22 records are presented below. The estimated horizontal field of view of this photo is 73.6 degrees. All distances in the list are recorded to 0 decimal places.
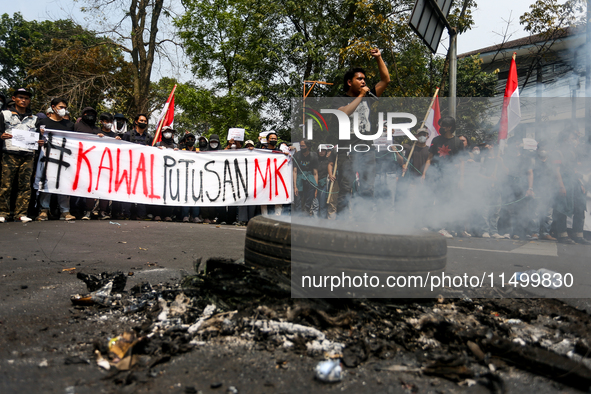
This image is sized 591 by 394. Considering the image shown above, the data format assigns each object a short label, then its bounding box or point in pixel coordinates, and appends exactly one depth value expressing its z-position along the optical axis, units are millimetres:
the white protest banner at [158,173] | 7852
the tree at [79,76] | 17750
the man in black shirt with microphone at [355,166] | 6973
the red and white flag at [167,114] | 10362
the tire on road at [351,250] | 2604
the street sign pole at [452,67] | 10070
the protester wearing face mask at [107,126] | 8734
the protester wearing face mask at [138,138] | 8680
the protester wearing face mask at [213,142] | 10156
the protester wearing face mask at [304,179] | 9867
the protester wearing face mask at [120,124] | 9484
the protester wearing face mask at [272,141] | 10586
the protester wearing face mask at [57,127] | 7578
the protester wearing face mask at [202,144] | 10141
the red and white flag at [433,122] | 10133
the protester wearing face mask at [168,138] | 9461
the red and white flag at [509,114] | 8988
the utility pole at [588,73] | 9403
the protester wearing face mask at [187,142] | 9914
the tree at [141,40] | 18734
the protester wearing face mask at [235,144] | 10562
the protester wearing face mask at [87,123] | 8320
